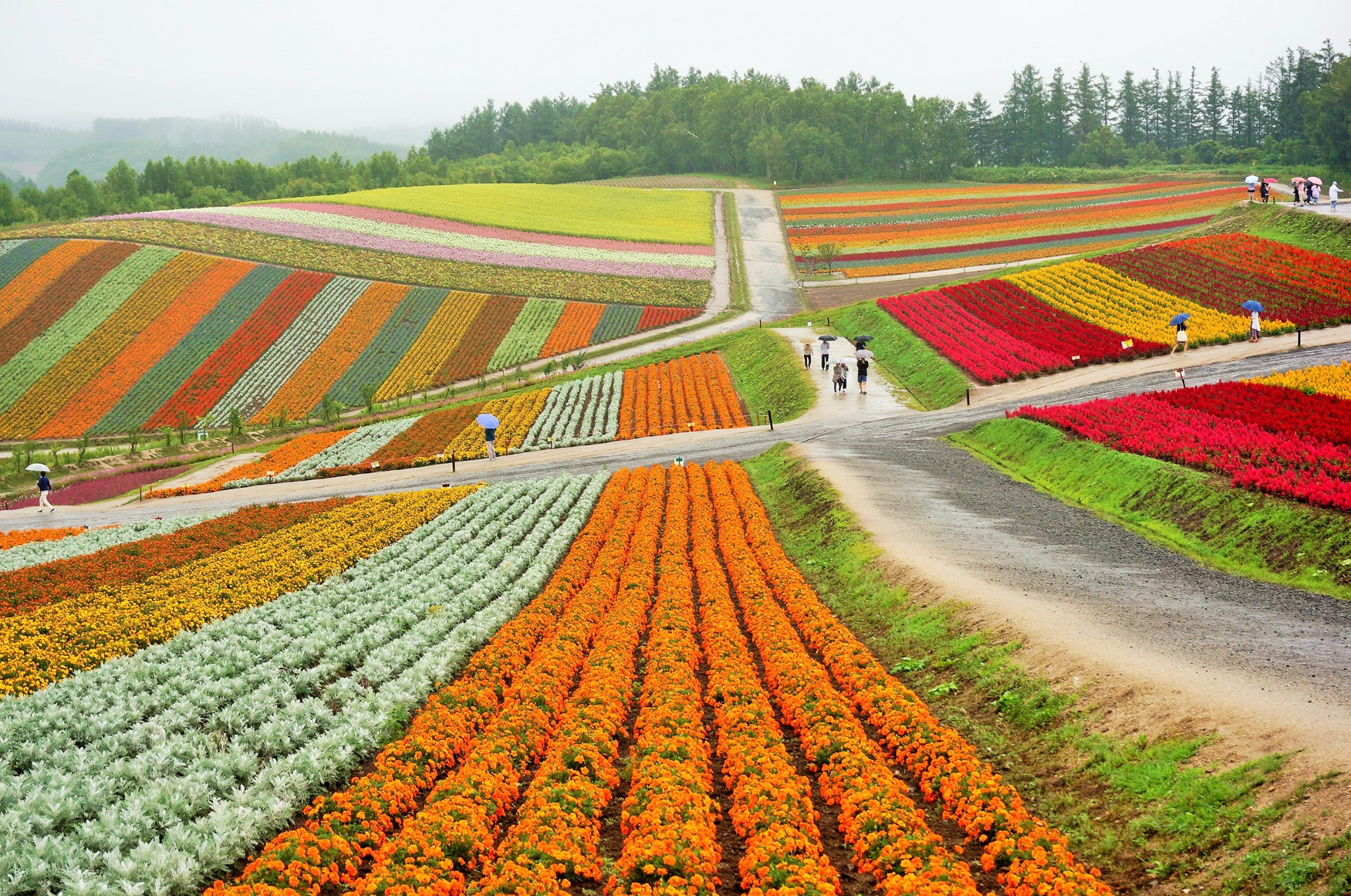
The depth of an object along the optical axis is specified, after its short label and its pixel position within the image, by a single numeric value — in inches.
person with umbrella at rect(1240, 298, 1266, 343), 1772.1
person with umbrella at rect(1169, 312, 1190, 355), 1702.8
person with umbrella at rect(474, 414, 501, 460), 1782.7
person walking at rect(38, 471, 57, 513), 1635.1
